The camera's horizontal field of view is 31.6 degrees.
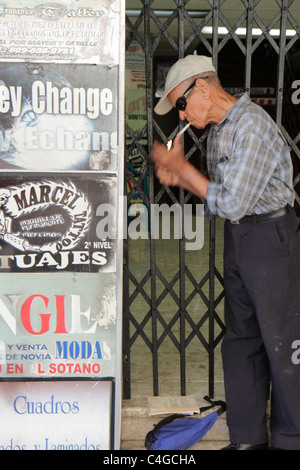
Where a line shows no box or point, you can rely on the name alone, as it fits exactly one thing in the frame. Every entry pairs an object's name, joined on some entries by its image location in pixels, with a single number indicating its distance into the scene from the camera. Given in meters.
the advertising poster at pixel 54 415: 2.28
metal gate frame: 2.47
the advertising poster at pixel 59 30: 2.06
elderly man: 2.04
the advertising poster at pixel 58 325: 2.23
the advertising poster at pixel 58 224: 2.16
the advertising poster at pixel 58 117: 2.09
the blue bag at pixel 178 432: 2.43
